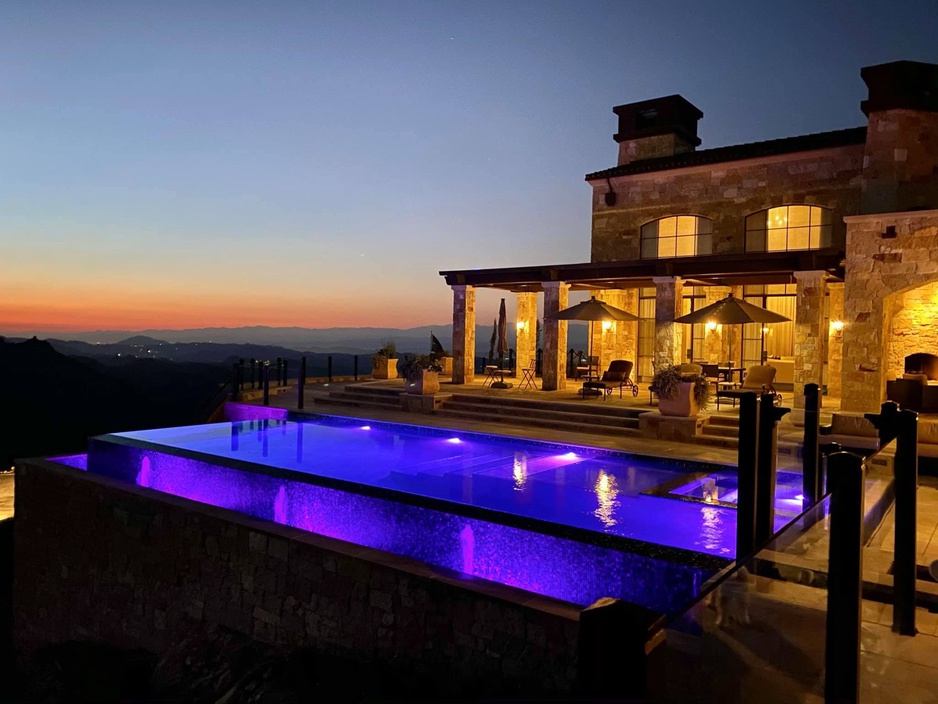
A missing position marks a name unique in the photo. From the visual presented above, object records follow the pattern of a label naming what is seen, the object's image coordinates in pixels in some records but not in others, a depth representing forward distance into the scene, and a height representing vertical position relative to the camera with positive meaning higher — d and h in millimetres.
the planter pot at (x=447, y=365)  22764 -412
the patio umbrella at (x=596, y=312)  15727 +1010
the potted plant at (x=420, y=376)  16031 -546
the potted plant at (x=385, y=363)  21844 -361
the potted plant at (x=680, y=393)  12062 -606
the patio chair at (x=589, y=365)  19397 -330
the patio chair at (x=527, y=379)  18539 -690
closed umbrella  22188 +692
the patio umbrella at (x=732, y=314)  13582 +914
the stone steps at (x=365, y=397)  16797 -1153
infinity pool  5785 -1688
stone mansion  12828 +2351
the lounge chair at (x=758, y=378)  13914 -364
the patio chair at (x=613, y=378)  15078 -466
